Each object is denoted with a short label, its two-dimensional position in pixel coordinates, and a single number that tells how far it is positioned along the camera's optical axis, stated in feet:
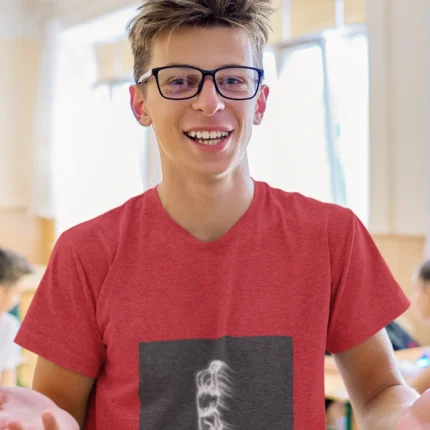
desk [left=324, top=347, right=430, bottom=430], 7.18
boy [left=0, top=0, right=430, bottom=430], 3.52
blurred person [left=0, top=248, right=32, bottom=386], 9.80
